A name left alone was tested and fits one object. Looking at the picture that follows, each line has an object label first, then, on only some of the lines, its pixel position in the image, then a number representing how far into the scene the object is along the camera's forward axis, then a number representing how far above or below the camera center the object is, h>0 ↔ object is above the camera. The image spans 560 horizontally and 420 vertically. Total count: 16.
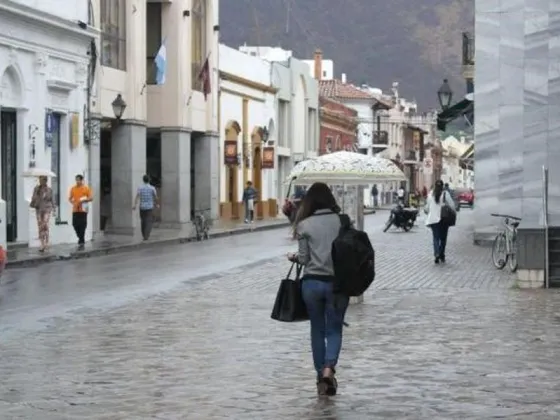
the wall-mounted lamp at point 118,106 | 37.31 +1.99
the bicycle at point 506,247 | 24.46 -1.33
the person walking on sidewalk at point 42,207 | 30.20 -0.67
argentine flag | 43.38 +3.72
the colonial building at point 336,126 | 80.88 +3.25
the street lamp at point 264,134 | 62.28 +1.99
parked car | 87.31 -1.43
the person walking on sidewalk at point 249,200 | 52.25 -0.91
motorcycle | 45.41 -1.42
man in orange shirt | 32.91 -0.67
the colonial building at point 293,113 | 67.06 +3.42
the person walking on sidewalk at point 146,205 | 37.28 -0.78
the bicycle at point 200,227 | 40.38 -1.53
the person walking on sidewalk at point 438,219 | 26.58 -0.87
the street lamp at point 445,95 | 43.09 +2.62
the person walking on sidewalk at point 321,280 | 10.28 -0.80
